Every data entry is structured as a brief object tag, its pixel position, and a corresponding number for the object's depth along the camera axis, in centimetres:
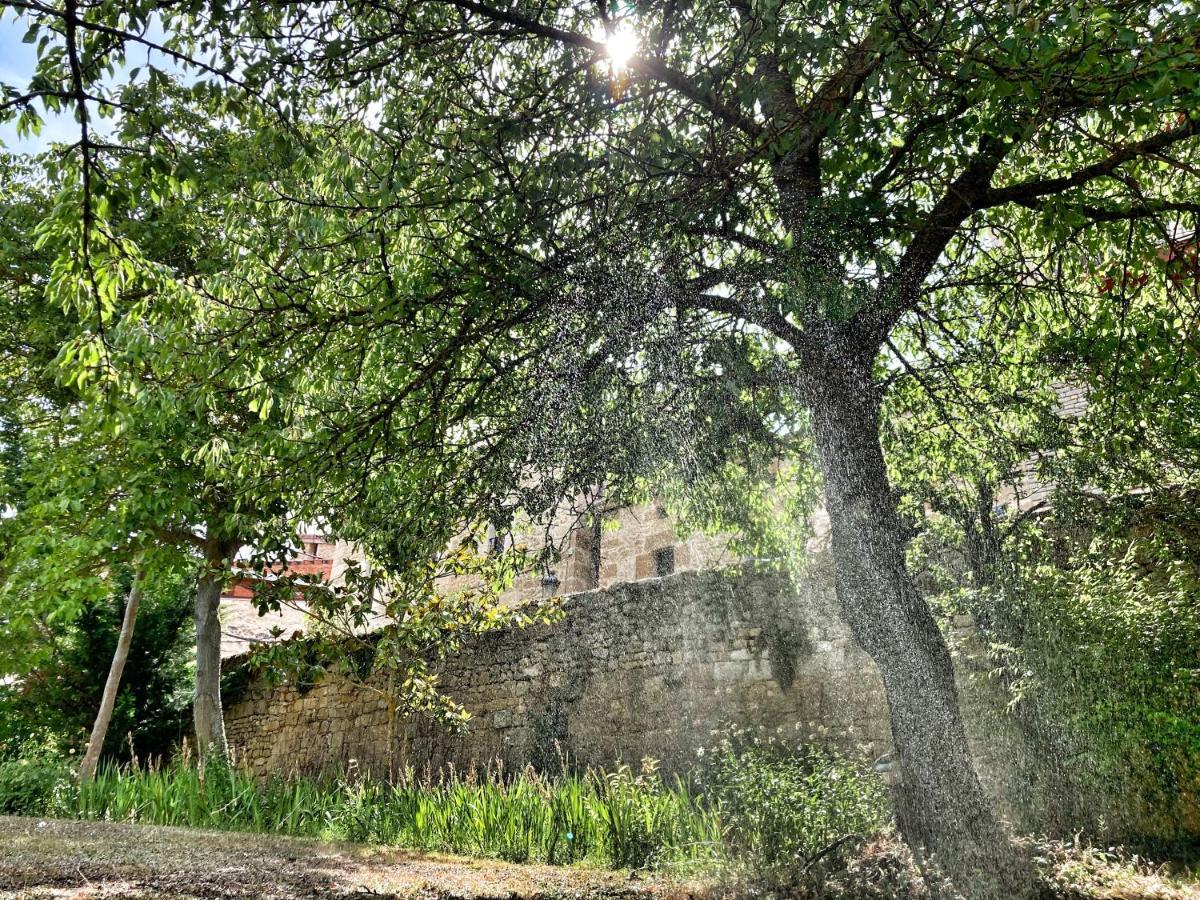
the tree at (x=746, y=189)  312
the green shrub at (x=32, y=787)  784
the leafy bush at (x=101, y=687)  1129
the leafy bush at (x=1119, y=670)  502
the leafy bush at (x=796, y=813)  446
